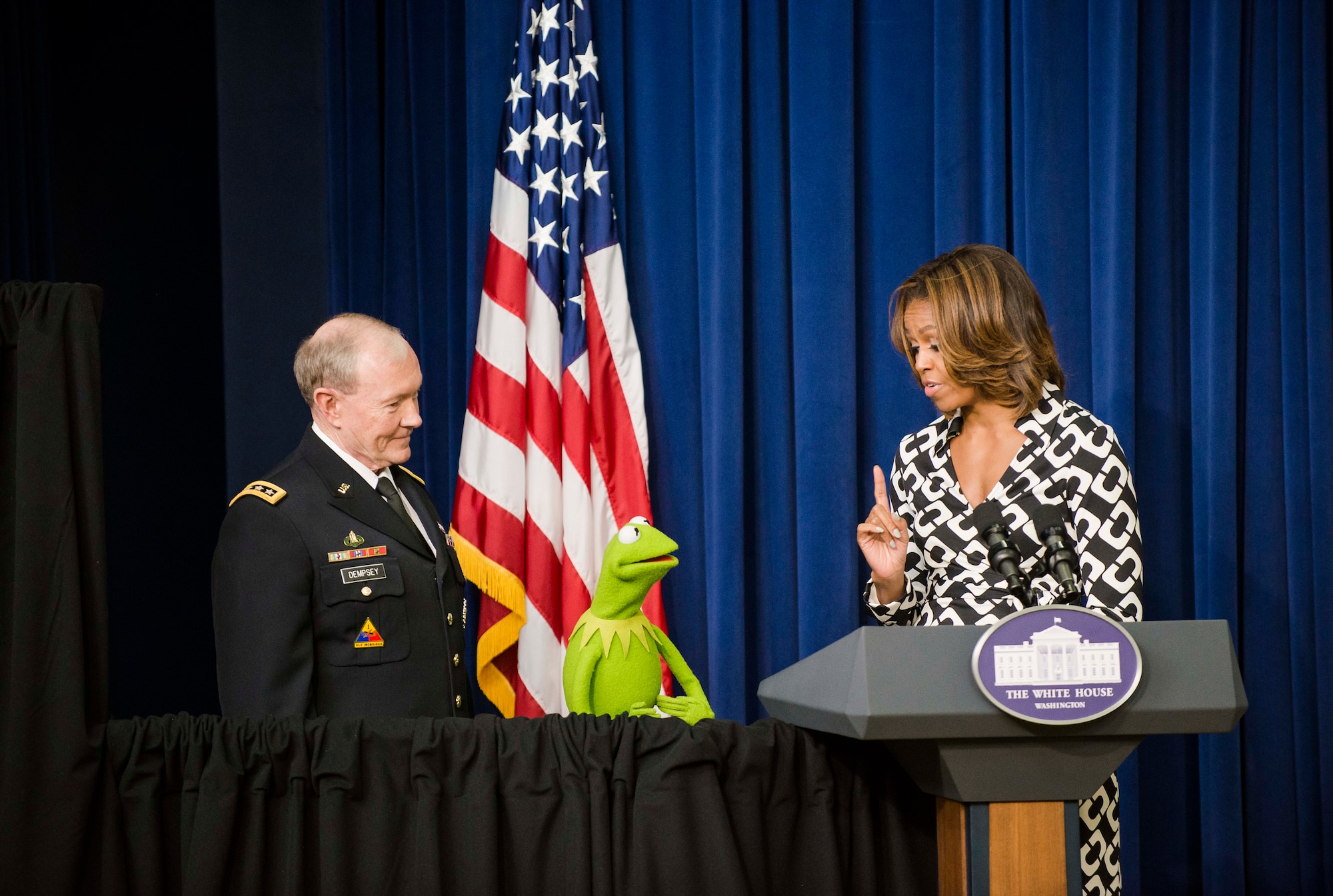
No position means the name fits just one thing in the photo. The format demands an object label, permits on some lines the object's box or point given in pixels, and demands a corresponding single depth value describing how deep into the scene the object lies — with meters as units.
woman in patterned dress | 5.62
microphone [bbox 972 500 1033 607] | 5.35
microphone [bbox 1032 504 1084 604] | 5.31
